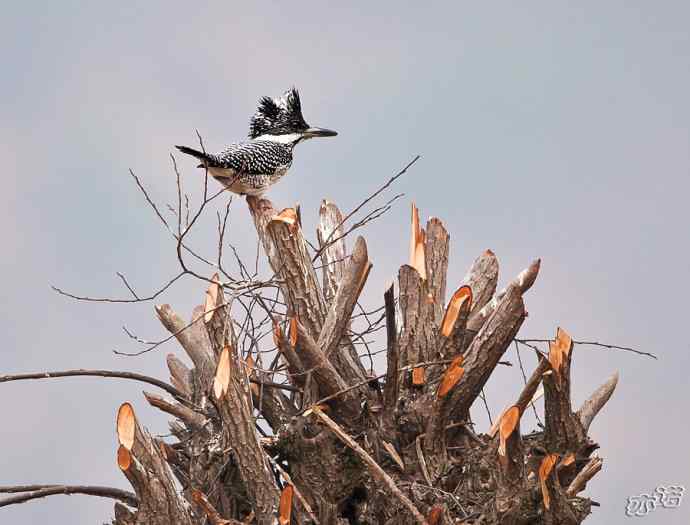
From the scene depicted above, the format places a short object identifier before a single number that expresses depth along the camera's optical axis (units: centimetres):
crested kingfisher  1391
